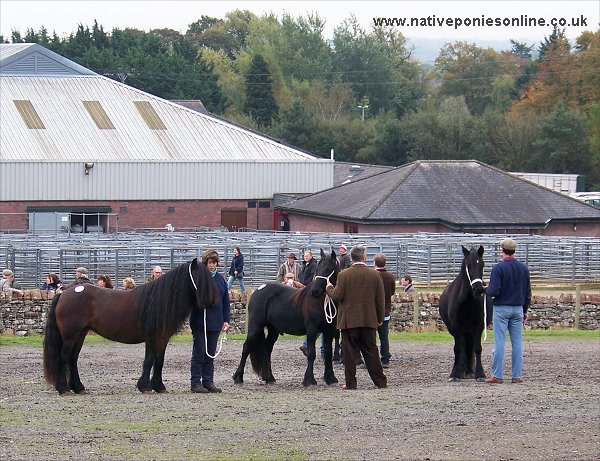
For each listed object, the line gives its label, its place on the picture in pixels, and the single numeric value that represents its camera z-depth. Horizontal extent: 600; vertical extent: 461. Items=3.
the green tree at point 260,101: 107.62
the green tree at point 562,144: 83.44
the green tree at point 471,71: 127.00
